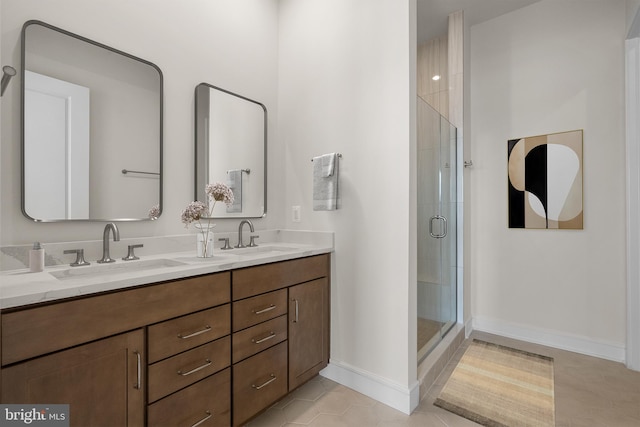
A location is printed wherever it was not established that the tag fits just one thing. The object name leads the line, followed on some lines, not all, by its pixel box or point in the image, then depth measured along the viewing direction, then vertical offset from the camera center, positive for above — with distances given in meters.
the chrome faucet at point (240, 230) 2.14 -0.10
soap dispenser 1.24 -0.17
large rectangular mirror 1.36 +0.43
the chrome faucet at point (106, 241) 1.47 -0.12
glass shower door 2.17 -0.09
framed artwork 2.61 +0.31
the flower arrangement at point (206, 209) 1.66 +0.04
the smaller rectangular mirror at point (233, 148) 1.98 +0.48
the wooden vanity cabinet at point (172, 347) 0.93 -0.51
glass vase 1.67 -0.16
